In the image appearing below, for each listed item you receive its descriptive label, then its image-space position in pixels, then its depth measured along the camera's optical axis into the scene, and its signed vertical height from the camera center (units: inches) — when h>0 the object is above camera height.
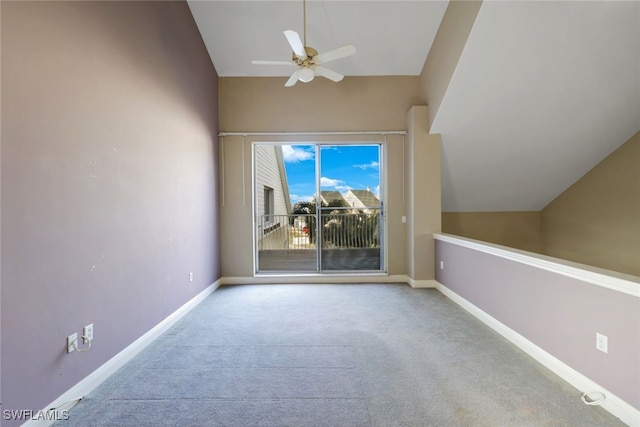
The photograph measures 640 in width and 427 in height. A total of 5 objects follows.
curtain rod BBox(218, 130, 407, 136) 183.8 +50.6
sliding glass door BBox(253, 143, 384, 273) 193.0 +0.9
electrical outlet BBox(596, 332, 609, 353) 71.8 -34.1
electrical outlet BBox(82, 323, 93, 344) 78.4 -32.6
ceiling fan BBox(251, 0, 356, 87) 109.5 +61.6
